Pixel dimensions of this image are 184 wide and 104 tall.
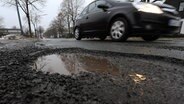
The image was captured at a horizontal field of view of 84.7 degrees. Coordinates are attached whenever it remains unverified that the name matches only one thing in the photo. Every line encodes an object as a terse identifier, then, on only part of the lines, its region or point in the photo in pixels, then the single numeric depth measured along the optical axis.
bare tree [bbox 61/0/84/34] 23.89
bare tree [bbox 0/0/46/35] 13.44
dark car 2.81
